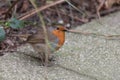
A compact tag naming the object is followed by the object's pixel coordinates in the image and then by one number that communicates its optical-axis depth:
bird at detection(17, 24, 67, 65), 7.29
